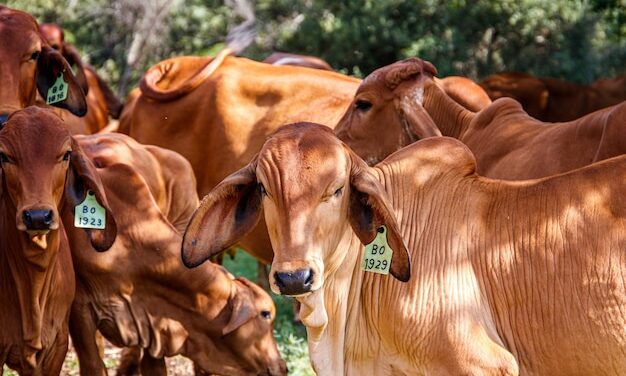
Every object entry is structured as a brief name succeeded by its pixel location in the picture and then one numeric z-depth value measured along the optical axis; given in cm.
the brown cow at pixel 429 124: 1206
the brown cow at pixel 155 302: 1177
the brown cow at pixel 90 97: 1767
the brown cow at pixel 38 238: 1004
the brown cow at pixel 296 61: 1877
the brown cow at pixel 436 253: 838
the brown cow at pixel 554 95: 1916
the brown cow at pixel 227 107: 1445
